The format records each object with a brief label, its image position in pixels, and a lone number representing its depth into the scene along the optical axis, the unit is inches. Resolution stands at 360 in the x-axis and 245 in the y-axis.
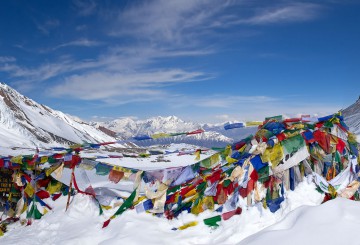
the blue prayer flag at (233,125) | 330.2
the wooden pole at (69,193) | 347.7
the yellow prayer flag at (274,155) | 262.0
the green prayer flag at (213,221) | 255.1
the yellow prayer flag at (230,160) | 296.0
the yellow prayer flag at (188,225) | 263.7
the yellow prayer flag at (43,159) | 383.9
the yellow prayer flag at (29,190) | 383.9
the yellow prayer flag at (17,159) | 392.9
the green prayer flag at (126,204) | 308.6
